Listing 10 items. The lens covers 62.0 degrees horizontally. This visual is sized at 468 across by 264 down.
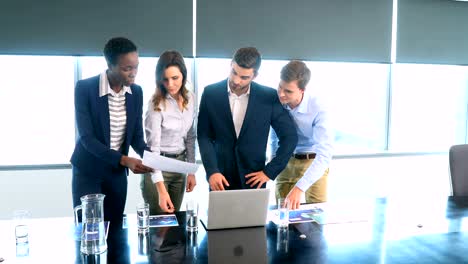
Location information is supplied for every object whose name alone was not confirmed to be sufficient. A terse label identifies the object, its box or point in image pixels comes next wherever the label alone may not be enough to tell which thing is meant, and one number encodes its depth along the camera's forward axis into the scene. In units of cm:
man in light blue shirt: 225
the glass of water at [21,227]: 154
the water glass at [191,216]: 172
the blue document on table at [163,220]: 181
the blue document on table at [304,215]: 191
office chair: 252
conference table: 144
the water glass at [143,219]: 169
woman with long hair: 220
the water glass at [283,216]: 178
